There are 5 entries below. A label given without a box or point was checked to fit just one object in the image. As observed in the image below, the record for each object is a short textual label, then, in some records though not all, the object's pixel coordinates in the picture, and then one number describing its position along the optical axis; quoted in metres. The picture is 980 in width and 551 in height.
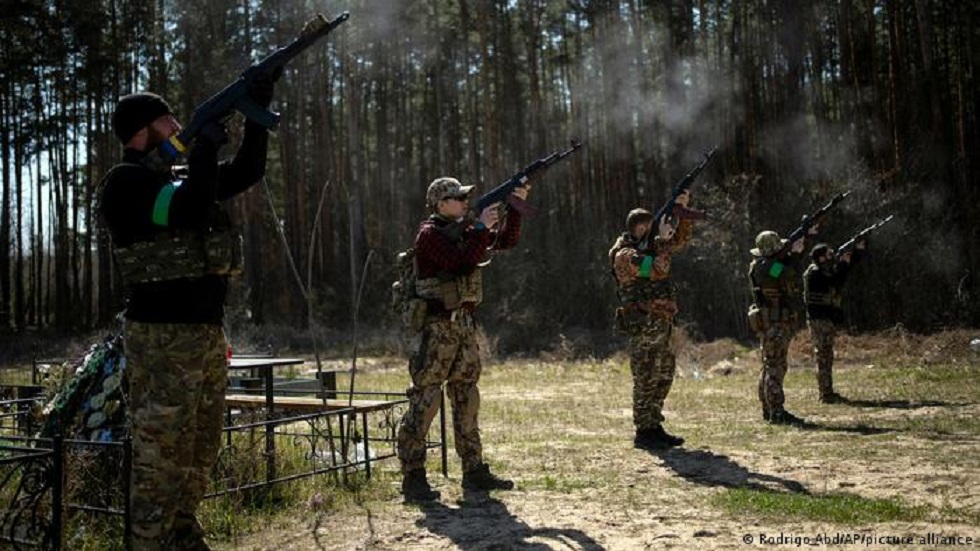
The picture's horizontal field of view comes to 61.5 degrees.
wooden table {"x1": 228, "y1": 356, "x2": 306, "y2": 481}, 6.33
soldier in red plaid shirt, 6.31
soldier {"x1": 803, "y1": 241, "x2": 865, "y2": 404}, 11.25
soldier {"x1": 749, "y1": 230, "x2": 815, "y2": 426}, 9.59
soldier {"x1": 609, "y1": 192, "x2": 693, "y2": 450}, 8.34
